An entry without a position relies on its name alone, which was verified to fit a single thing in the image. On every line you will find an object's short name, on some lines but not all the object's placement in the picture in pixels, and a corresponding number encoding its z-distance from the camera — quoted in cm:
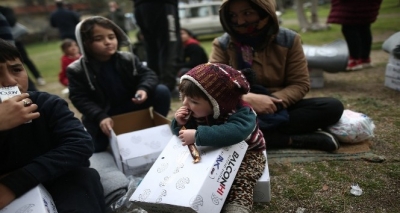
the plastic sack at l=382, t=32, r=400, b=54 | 292
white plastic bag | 207
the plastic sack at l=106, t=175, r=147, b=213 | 169
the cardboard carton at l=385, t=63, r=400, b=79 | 301
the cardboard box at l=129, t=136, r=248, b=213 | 129
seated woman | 204
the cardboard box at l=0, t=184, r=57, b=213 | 118
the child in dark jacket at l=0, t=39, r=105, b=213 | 124
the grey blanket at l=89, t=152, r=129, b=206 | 174
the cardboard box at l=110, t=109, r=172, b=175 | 199
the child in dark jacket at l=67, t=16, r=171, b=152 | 229
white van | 1112
